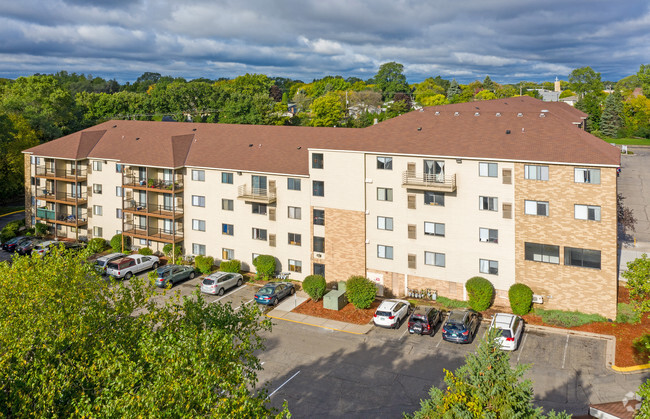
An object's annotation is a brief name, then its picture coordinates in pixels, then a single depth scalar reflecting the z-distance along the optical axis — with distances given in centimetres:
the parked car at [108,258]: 4509
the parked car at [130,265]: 4384
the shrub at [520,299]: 3450
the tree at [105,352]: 1335
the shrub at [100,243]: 5082
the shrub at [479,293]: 3559
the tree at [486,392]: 1413
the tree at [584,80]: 16680
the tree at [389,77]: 17238
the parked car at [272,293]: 3841
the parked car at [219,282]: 4051
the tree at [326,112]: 10869
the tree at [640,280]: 2486
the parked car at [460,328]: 3147
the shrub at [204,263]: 4550
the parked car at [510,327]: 3019
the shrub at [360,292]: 3741
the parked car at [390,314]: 3406
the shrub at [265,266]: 4325
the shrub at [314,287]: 3919
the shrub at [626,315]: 3294
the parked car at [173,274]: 4238
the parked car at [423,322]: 3284
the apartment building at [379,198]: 3434
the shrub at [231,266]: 4434
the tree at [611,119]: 12606
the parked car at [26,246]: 4997
